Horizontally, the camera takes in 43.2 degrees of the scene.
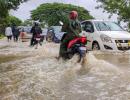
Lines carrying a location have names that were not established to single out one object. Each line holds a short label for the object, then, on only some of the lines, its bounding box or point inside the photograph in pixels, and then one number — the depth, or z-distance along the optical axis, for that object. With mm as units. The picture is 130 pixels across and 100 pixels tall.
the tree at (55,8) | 35233
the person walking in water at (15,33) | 13542
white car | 6342
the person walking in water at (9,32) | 12903
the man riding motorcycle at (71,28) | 5013
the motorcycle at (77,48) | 4807
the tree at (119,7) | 14673
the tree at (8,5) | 8229
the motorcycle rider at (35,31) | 8292
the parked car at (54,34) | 11052
